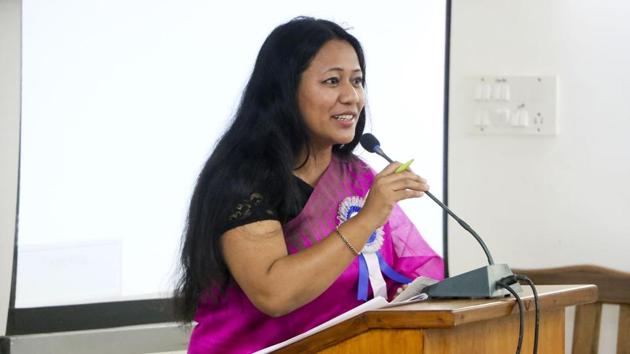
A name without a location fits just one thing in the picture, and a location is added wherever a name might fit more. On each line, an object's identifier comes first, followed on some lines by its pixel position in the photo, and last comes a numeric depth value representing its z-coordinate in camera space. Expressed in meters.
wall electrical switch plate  5.45
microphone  4.06
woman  4.18
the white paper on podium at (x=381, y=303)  4.04
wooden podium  3.92
